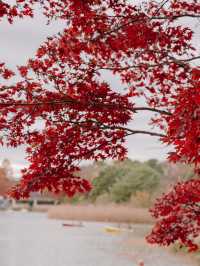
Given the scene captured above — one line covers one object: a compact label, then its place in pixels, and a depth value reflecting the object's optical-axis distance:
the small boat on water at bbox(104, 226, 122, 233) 49.80
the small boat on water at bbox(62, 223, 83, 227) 58.62
